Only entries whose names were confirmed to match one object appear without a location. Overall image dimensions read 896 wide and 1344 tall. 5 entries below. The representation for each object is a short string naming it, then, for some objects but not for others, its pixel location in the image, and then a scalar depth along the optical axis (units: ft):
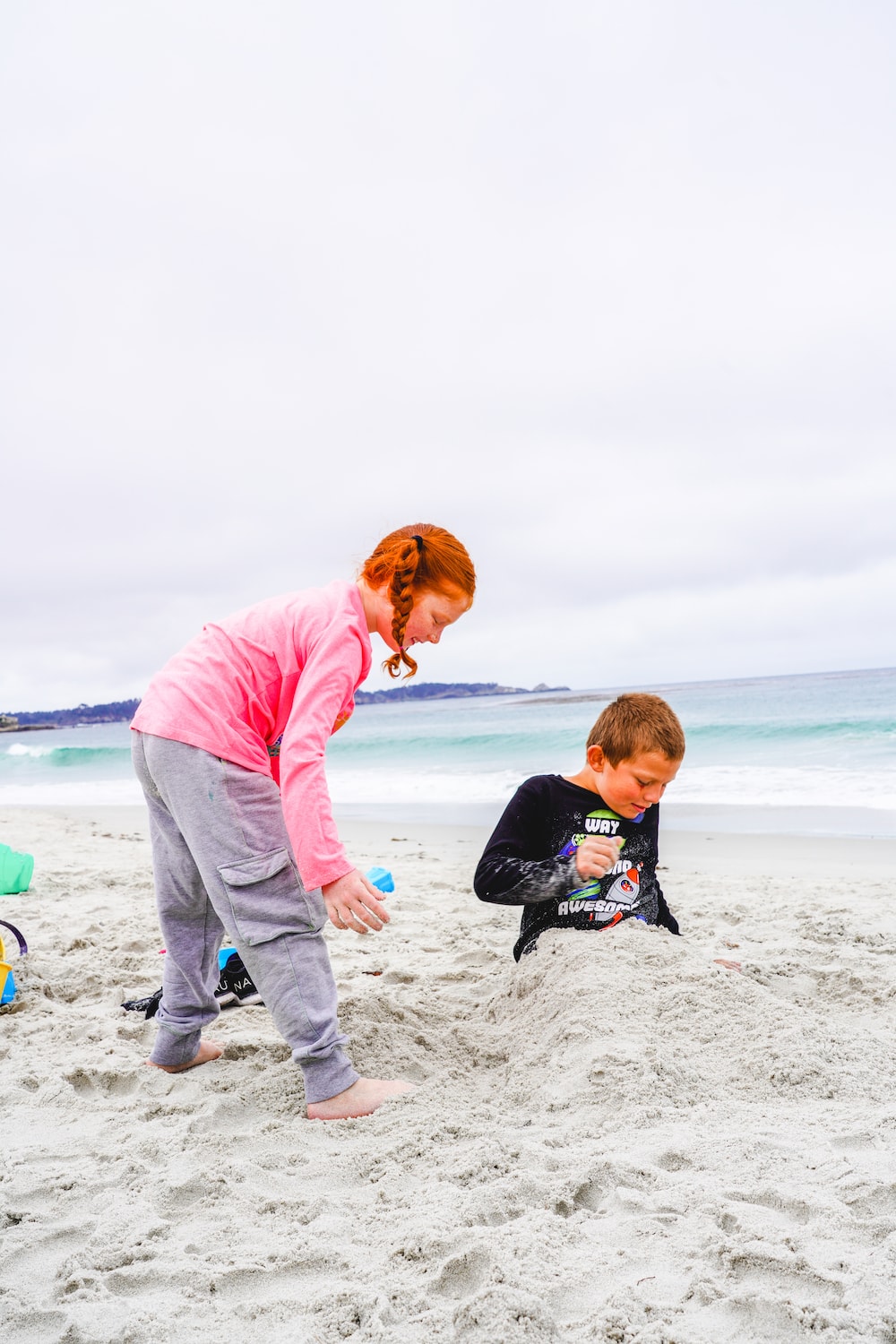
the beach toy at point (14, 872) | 17.19
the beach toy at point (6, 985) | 10.05
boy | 9.37
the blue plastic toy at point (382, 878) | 16.72
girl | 7.27
